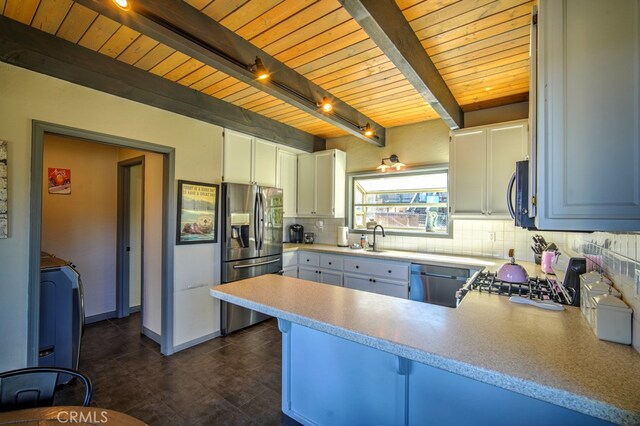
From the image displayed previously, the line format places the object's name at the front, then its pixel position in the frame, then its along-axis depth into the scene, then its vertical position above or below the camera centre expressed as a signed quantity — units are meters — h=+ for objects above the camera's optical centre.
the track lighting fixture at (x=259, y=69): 1.99 +1.03
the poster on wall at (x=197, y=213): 2.92 +0.00
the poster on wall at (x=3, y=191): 1.89 +0.14
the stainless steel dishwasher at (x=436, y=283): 2.92 -0.73
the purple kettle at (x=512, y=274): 1.94 -0.41
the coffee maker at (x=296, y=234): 4.74 -0.34
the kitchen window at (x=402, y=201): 3.65 +0.19
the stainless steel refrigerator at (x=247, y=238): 3.27 -0.31
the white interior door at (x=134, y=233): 3.84 -0.28
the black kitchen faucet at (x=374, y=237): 3.80 -0.32
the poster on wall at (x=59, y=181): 3.34 +0.38
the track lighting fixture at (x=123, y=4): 1.37 +1.02
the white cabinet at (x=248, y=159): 3.37 +0.69
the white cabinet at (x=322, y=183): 4.25 +0.47
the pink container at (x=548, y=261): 2.44 -0.40
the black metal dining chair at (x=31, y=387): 1.05 -0.68
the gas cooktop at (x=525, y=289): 1.68 -0.49
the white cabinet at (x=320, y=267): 3.78 -0.75
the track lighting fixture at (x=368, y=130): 3.49 +1.04
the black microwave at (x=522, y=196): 1.48 +0.11
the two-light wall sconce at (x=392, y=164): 3.85 +0.70
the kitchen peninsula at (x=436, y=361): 0.85 -0.49
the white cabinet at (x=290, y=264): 4.01 -0.73
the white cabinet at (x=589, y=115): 0.88 +0.33
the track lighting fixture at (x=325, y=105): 2.62 +1.03
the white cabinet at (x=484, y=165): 2.86 +0.53
